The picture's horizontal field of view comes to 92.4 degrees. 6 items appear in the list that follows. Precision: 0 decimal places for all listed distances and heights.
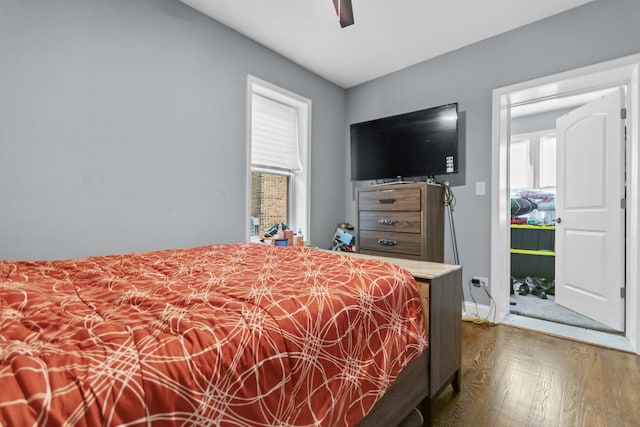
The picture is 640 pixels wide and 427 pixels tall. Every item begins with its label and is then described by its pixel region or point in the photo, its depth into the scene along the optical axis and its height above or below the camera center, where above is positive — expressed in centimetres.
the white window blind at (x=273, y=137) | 308 +78
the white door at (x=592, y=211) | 246 +0
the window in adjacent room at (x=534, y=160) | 437 +74
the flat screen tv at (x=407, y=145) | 286 +67
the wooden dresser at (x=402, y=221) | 272 -10
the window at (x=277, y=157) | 306 +56
